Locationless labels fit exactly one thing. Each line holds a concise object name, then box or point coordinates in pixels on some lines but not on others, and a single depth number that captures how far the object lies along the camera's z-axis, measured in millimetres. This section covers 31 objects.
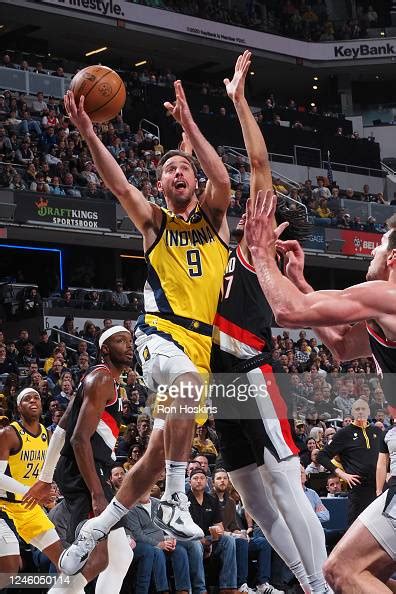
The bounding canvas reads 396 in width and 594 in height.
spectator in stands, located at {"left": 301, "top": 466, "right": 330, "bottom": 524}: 12352
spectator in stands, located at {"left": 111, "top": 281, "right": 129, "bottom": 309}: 22991
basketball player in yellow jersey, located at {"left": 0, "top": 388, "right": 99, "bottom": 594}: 9445
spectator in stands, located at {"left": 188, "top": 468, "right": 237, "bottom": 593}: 11797
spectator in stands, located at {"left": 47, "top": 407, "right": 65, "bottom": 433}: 14391
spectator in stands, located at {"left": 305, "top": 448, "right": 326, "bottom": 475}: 14169
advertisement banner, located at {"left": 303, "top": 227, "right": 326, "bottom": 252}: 27781
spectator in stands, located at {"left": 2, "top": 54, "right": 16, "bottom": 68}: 27531
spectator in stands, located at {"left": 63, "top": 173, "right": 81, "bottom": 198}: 22891
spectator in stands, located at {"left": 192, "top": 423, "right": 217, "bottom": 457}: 15055
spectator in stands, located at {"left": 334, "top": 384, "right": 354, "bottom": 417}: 19469
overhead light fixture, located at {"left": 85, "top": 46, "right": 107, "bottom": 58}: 35250
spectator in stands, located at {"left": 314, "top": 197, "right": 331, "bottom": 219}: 29297
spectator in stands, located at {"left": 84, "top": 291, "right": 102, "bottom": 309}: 22592
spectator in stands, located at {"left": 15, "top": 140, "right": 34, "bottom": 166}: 23078
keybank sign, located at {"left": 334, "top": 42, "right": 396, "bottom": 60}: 38688
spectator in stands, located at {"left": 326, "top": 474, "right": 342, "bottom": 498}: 13703
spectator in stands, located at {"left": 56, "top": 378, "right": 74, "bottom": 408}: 16109
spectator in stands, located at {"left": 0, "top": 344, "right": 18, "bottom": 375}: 17641
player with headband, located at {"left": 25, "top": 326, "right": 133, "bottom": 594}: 7668
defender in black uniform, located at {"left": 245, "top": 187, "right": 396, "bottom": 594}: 5074
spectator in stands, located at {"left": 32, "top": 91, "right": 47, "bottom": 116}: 26141
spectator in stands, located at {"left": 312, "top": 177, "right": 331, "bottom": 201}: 30369
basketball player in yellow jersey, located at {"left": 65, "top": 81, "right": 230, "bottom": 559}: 6230
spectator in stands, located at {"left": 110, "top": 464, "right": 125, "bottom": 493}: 11148
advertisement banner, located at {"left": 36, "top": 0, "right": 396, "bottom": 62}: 32531
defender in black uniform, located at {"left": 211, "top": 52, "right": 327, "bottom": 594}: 5926
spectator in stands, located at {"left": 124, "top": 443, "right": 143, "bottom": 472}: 12234
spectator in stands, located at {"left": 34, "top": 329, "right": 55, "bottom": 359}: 19609
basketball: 6875
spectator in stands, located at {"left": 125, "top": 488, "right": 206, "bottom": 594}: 11070
